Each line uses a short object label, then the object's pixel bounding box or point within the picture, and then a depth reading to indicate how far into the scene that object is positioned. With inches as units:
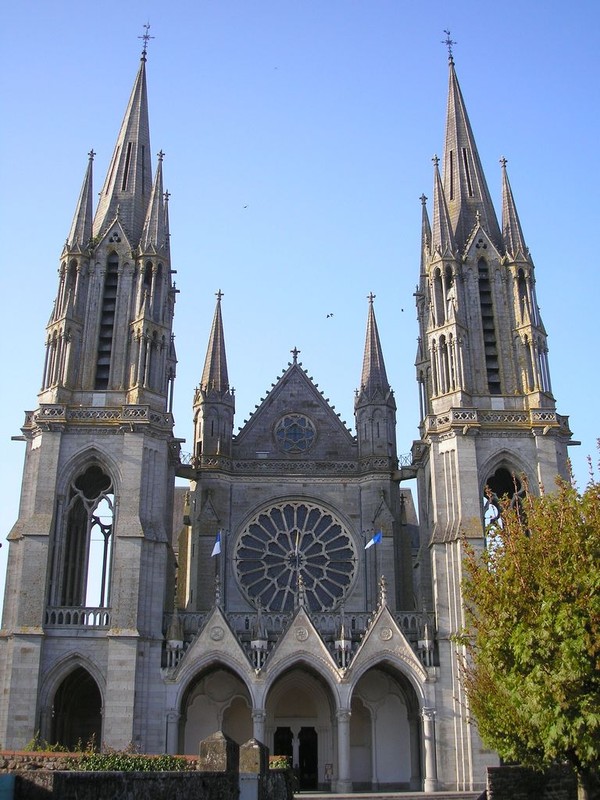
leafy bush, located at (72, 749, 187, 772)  701.9
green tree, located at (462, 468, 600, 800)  707.4
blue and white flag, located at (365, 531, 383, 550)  1546.5
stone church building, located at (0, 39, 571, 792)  1360.7
